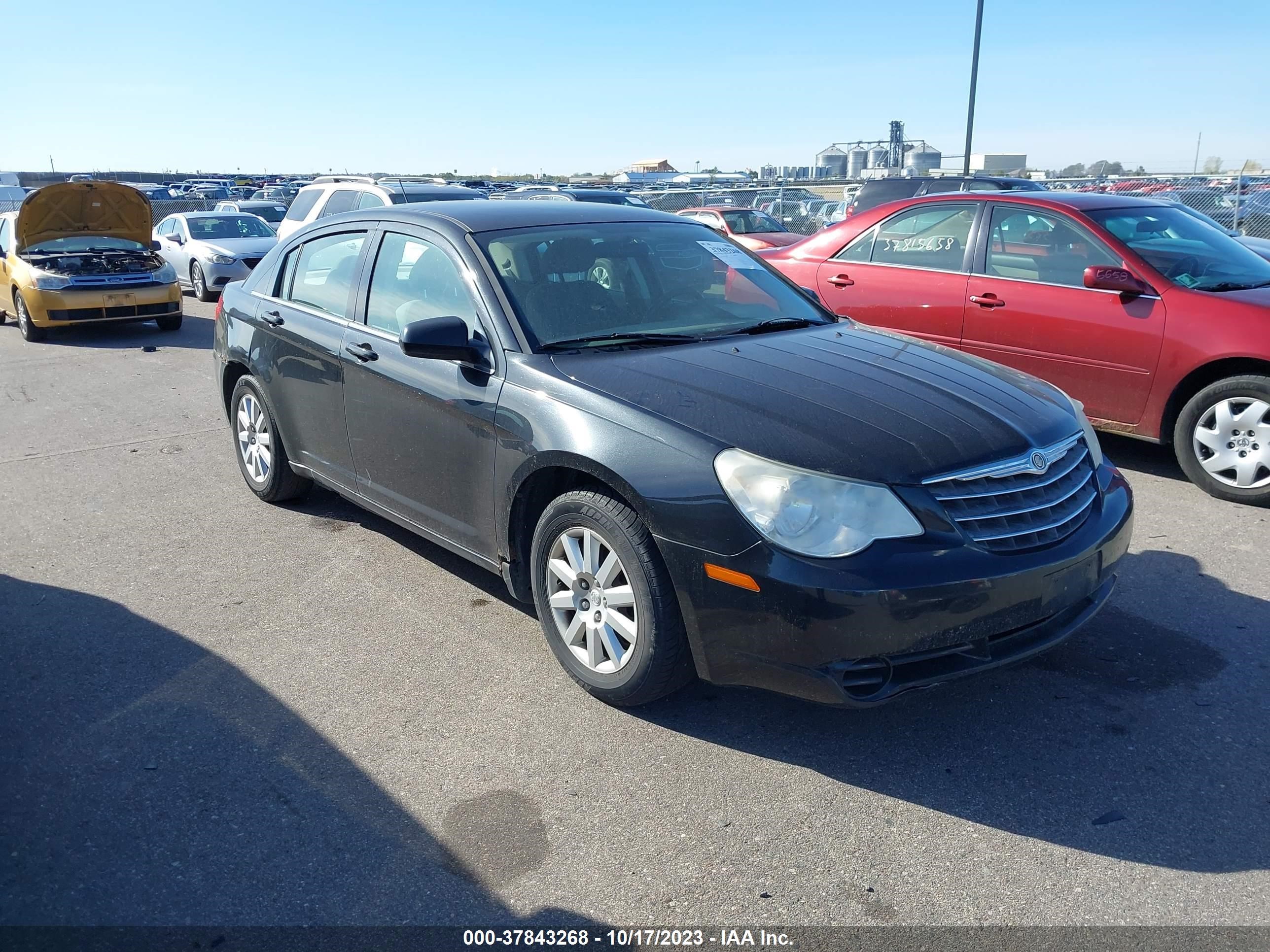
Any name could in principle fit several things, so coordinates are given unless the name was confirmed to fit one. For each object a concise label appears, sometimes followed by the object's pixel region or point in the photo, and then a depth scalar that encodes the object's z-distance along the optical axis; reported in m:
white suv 11.94
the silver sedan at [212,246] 16.34
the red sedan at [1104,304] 5.68
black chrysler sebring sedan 3.07
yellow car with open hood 12.68
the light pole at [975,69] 20.98
